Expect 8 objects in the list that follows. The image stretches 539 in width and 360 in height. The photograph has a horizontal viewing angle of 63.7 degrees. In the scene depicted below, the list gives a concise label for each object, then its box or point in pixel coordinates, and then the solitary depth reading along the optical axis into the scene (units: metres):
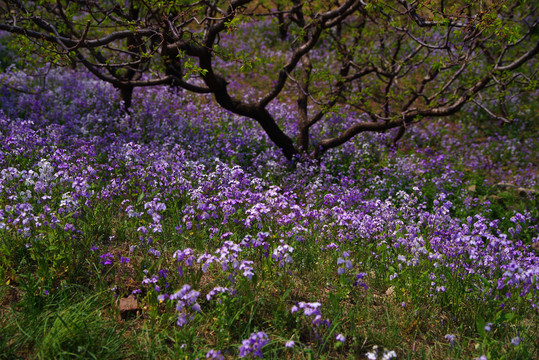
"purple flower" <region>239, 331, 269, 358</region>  3.11
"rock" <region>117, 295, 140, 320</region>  4.10
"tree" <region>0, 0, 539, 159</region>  6.58
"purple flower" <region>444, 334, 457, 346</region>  3.75
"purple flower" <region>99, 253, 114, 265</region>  4.29
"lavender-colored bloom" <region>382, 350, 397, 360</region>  3.27
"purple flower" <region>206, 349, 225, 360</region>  3.17
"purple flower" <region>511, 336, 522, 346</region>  3.52
